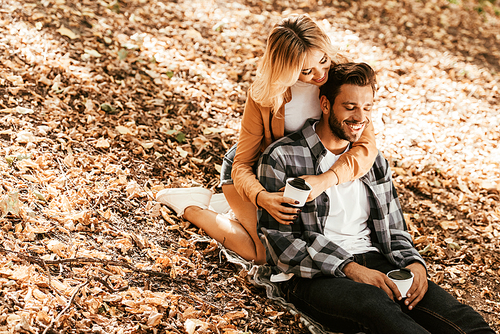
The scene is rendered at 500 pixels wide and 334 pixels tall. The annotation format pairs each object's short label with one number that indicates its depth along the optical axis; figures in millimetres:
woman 2889
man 2664
